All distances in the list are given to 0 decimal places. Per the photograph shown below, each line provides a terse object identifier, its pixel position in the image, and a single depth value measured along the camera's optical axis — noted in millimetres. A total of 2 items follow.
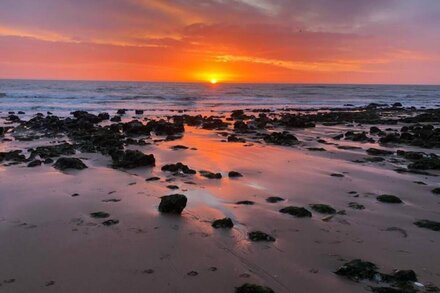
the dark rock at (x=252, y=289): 4570
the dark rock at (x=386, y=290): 4613
